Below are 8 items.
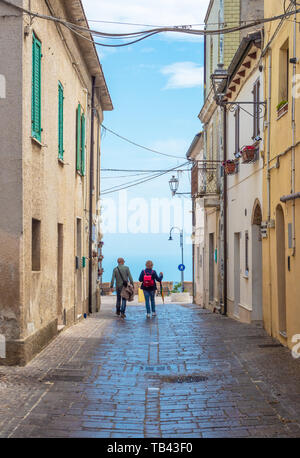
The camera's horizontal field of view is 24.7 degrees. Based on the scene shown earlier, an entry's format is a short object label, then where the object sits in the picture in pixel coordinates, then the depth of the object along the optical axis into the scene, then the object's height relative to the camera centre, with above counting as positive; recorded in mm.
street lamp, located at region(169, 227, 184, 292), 44075 +763
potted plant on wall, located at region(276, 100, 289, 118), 12523 +2751
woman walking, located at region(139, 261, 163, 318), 19391 -711
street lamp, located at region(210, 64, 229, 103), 19422 +5117
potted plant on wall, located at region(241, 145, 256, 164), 15641 +2341
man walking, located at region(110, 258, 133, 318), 19328 -601
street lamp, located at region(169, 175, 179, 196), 29188 +3122
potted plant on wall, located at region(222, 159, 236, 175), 18844 +2455
